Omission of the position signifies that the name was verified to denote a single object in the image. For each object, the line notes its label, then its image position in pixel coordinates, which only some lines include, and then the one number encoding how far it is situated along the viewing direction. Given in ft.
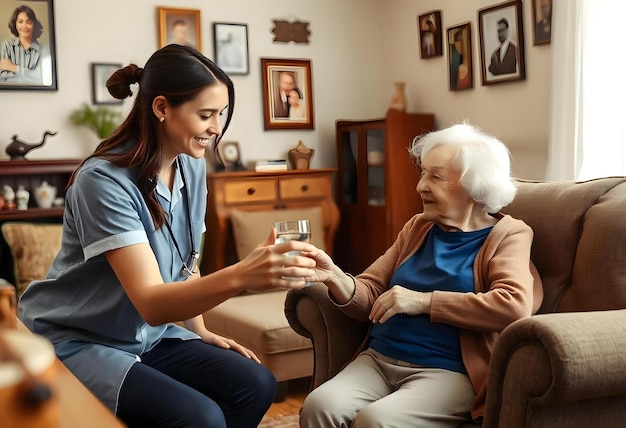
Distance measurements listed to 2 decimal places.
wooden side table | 2.99
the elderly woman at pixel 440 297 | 6.29
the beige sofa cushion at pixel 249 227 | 14.75
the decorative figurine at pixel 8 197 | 13.66
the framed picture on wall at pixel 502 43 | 13.83
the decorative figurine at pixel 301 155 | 16.55
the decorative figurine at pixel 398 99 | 16.01
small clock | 16.05
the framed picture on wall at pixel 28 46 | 14.15
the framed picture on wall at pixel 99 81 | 14.98
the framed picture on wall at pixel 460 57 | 15.06
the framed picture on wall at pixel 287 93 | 16.62
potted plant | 14.69
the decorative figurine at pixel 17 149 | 13.62
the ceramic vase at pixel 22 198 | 13.79
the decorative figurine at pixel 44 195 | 13.99
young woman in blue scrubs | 5.25
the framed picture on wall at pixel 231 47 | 16.07
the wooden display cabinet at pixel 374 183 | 15.46
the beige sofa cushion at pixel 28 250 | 13.20
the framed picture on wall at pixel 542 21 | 13.08
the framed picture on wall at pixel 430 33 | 15.79
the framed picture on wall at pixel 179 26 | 15.49
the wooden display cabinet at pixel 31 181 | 13.43
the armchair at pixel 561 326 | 5.34
